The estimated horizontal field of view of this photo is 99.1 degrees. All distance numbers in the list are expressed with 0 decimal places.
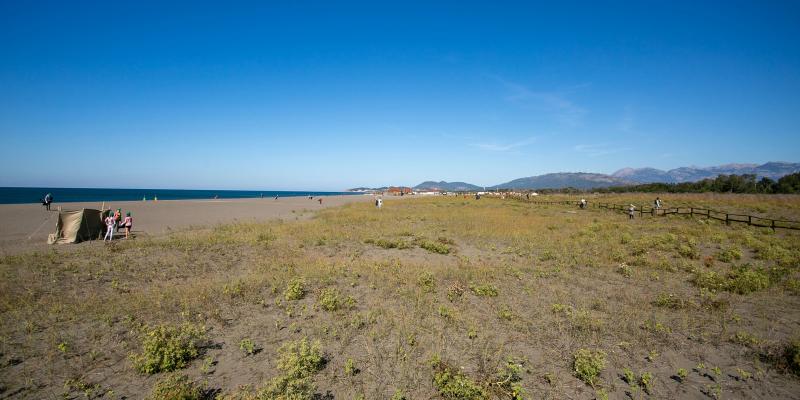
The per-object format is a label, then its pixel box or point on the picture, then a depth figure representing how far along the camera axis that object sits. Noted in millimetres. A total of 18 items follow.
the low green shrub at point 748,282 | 10945
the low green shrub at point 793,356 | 6315
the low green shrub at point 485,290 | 10500
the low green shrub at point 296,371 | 5125
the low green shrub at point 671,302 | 9538
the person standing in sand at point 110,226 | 18234
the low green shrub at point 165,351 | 6105
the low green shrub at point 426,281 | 10797
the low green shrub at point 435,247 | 17439
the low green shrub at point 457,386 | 5388
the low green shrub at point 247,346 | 6945
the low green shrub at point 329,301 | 9203
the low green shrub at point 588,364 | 6076
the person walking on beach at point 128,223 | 20047
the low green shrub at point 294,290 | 9938
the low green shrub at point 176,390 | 4957
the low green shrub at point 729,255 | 15532
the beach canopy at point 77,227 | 17656
